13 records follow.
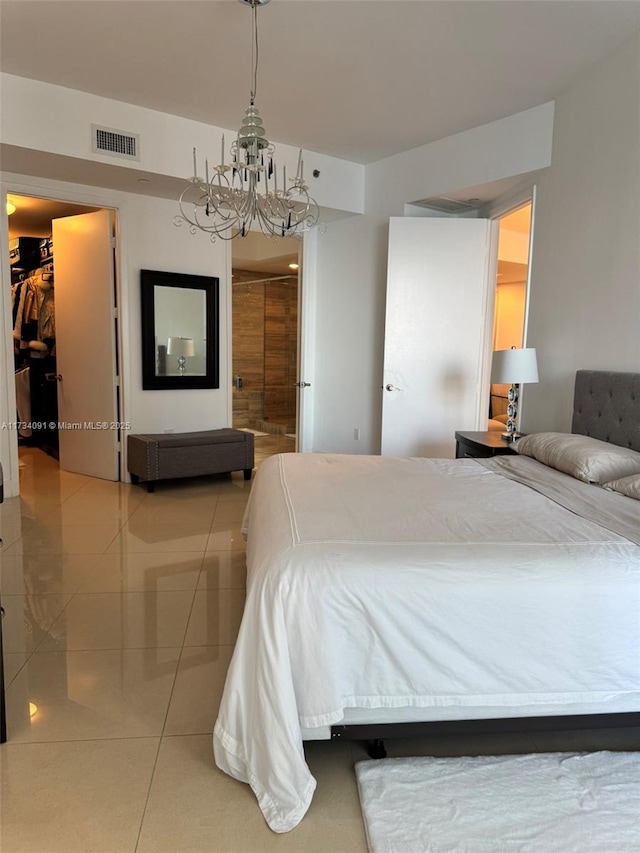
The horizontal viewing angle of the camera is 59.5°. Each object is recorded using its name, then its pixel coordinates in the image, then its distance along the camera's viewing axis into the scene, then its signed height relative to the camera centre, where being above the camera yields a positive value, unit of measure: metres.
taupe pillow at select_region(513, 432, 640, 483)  2.59 -0.49
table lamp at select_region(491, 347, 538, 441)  3.75 -0.08
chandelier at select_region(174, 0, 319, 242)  2.68 +0.84
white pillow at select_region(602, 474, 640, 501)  2.31 -0.54
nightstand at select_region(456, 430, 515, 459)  3.67 -0.62
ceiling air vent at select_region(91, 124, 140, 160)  4.00 +1.46
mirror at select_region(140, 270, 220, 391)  5.07 +0.15
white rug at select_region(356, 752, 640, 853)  1.44 -1.25
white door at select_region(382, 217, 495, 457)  4.82 +0.17
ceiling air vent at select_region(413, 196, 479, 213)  4.99 +1.34
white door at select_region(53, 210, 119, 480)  5.05 +0.01
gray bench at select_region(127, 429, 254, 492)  4.74 -0.94
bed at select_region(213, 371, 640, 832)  1.52 -0.80
